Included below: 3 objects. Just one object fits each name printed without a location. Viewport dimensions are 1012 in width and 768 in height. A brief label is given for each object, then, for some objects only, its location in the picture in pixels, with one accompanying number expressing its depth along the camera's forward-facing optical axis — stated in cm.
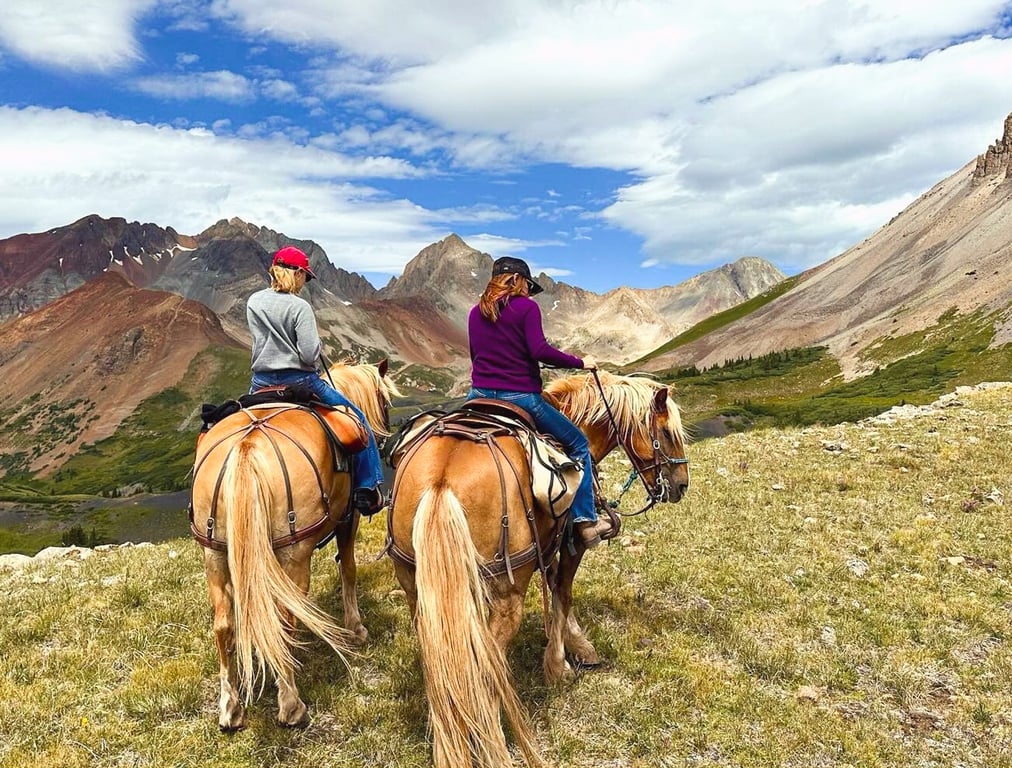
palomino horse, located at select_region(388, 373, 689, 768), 527
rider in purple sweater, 659
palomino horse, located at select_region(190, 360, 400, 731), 579
